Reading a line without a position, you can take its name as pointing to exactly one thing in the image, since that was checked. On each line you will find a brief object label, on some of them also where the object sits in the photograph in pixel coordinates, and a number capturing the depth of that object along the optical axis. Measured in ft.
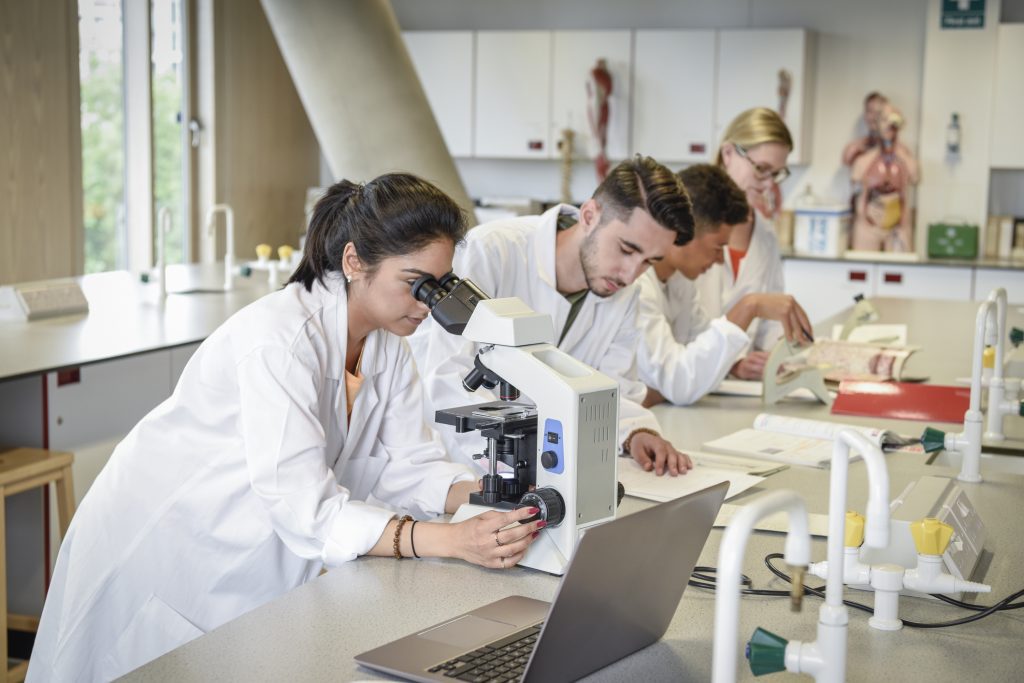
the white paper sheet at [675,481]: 7.00
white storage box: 22.33
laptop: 4.04
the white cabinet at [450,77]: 24.16
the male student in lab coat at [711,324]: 10.20
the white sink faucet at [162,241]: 14.40
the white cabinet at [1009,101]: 21.38
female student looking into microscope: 6.02
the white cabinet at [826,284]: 22.04
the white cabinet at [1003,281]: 20.94
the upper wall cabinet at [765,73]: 22.33
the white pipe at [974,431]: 7.30
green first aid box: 21.86
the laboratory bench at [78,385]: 10.65
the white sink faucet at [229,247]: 16.38
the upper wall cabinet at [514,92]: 23.77
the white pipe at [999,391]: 7.72
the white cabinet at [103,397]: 10.91
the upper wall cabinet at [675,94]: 22.77
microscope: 5.27
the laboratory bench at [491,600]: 4.44
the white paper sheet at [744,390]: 10.82
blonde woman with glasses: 13.21
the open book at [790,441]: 8.23
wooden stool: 9.28
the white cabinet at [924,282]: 21.36
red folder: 9.82
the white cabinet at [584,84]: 23.30
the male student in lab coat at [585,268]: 7.76
